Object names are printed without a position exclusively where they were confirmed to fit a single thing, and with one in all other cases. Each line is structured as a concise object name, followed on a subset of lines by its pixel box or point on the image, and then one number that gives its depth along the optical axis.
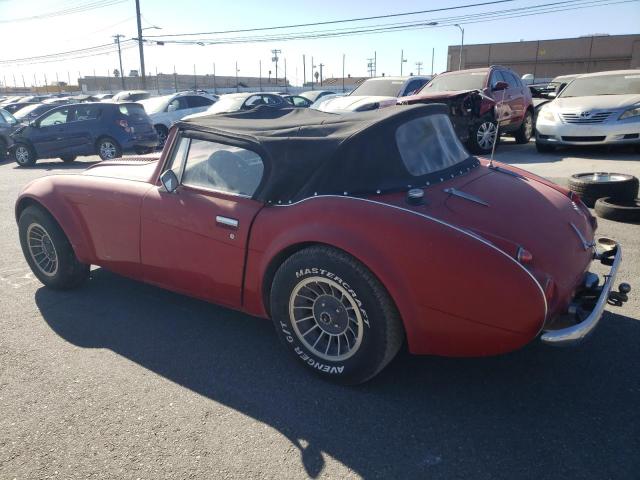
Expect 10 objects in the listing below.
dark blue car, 12.48
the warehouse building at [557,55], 57.91
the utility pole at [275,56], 76.12
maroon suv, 9.14
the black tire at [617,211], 5.20
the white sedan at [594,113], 8.63
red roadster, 2.36
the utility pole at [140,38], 33.91
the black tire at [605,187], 5.50
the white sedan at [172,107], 15.64
